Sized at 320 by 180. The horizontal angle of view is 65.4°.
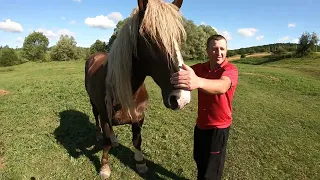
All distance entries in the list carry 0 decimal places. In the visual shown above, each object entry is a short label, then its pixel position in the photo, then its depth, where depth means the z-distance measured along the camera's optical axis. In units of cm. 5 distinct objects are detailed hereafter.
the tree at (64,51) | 5088
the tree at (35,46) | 5894
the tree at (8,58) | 4450
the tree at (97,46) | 5410
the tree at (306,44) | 4009
